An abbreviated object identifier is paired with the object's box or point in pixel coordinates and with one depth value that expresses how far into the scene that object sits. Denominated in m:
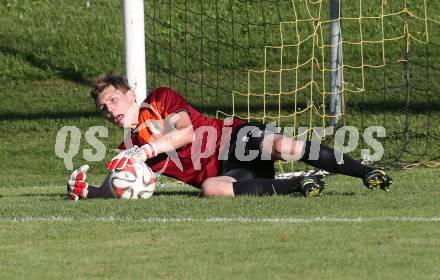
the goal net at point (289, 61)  32.84
